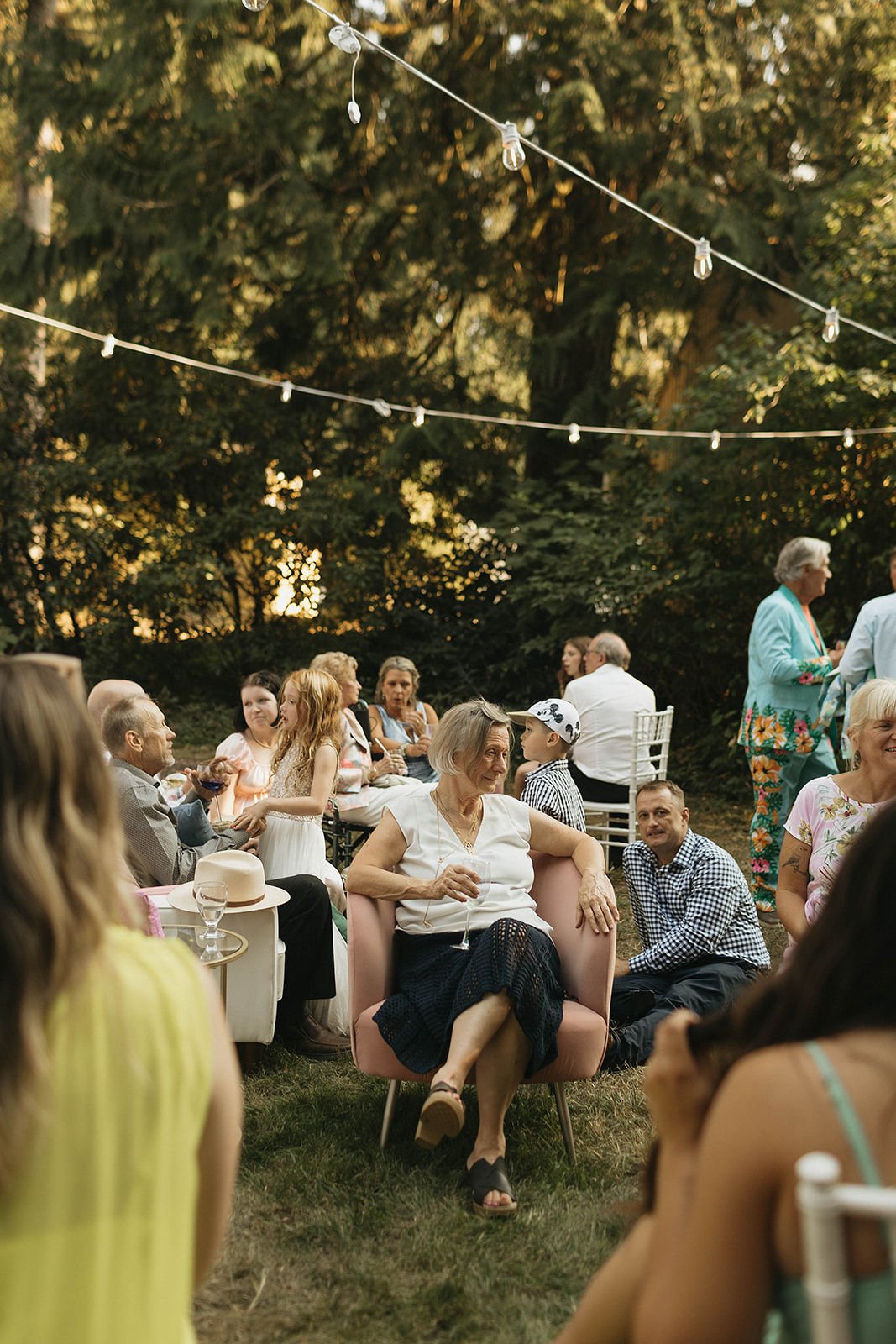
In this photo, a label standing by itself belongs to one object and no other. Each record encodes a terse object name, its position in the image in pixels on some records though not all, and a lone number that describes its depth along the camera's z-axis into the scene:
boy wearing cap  4.37
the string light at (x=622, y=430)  7.79
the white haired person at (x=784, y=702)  4.75
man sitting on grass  3.67
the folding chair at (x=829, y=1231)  0.79
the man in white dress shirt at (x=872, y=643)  4.54
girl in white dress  3.91
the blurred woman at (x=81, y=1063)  1.01
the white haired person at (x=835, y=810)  3.03
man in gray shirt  3.31
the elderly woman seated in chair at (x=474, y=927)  2.73
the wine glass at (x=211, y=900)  2.79
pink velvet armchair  2.84
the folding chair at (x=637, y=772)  5.69
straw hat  3.12
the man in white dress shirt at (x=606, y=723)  5.72
